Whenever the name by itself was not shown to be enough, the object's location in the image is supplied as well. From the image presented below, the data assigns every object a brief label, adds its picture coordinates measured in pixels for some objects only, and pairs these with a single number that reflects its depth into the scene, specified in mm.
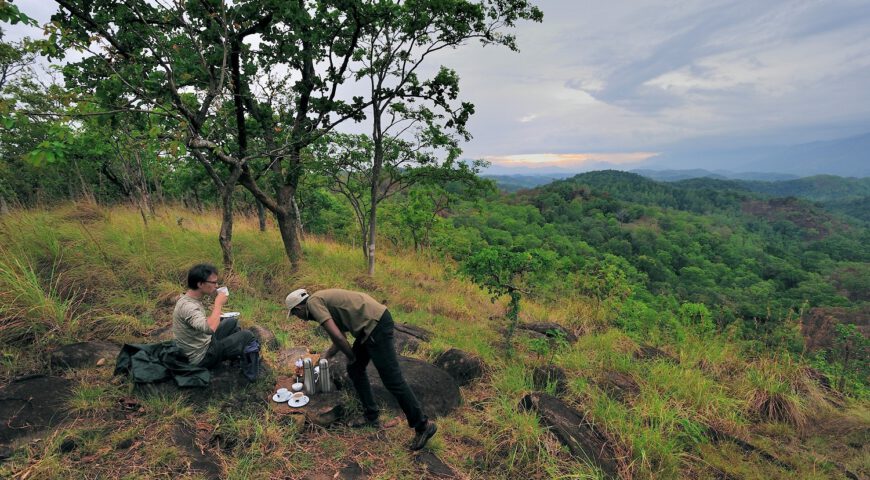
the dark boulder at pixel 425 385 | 4094
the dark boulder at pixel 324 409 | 3683
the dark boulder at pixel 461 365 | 4801
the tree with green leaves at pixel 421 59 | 6652
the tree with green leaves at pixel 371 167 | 8117
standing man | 3318
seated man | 3604
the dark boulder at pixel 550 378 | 4523
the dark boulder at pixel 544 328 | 6668
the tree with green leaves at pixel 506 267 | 5691
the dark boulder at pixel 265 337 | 4941
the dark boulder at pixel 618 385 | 4418
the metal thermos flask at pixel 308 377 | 3932
